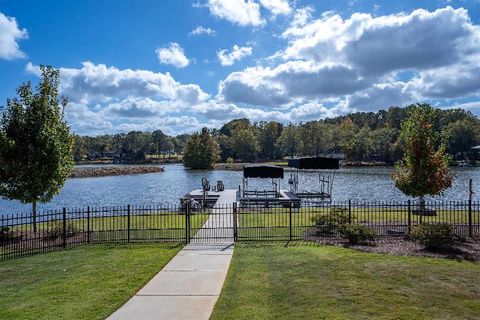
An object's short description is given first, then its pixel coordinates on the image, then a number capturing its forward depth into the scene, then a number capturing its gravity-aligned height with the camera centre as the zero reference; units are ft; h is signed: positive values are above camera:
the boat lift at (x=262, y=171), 118.26 -2.54
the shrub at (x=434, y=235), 49.42 -8.56
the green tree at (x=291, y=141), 435.53 +21.58
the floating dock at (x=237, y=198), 105.68 -9.73
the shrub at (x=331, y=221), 60.08 -8.25
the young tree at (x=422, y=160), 76.64 +0.15
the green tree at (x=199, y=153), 394.93 +8.44
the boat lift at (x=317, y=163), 124.06 -0.43
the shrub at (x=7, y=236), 59.47 -10.00
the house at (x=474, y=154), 425.28 +6.44
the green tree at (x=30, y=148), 65.57 +2.31
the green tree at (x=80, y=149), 575.58 +18.65
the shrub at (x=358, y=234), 53.83 -9.00
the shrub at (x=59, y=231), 59.77 -9.46
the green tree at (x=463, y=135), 414.21 +24.58
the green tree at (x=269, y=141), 496.23 +23.89
